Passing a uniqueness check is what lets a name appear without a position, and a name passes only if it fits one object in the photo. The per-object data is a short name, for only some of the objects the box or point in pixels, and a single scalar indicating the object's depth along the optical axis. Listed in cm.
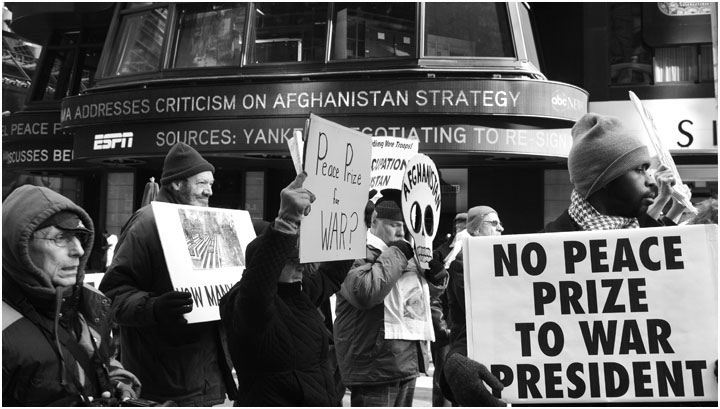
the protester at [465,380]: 259
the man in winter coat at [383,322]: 505
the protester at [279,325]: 336
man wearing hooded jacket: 244
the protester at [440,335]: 722
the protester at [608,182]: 296
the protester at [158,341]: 415
